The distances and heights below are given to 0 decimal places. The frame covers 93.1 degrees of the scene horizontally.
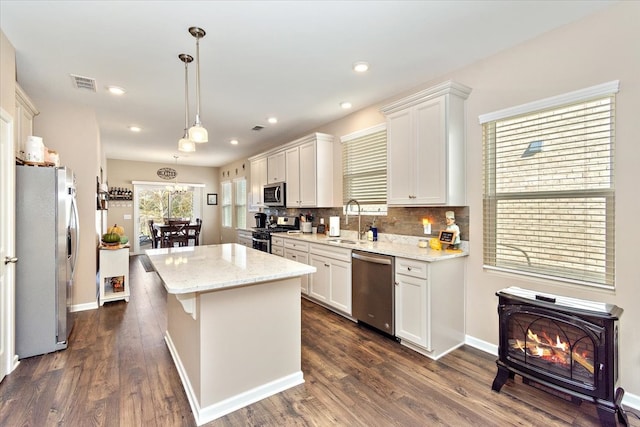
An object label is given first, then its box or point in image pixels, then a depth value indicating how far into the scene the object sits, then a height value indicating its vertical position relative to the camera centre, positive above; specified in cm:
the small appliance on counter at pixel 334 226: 420 -24
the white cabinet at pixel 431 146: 274 +60
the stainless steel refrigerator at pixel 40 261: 259 -43
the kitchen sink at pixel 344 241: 350 -39
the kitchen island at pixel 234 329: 186 -80
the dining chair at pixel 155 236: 713 -61
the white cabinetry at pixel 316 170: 448 +60
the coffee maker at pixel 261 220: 615 -21
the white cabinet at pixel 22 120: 287 +95
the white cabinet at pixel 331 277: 341 -81
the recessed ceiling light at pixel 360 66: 279 +134
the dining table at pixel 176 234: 664 -53
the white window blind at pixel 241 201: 789 +23
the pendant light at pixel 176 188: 836 +63
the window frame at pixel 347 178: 375 +47
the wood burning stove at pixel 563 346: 172 -88
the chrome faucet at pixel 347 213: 399 -6
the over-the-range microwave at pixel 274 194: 532 +28
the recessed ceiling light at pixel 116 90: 329 +134
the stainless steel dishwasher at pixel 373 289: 289 -81
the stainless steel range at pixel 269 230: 495 -36
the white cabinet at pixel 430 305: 259 -86
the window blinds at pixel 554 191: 209 +12
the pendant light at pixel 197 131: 221 +58
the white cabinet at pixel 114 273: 410 -85
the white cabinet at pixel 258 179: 602 +62
